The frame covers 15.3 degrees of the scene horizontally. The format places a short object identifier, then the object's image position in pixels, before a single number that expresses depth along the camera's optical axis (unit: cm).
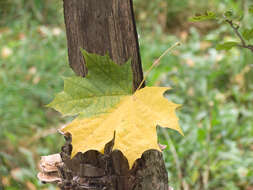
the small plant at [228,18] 108
